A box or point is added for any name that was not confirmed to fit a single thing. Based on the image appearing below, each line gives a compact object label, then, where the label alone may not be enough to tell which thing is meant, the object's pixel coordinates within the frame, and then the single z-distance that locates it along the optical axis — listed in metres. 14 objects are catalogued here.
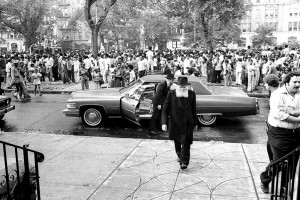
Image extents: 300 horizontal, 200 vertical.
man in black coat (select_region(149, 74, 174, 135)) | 7.99
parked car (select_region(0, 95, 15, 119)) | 10.08
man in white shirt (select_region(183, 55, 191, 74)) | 18.88
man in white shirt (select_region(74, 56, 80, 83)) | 19.52
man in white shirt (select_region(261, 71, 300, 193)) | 4.40
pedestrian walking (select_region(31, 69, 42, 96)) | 15.30
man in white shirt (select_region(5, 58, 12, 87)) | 17.71
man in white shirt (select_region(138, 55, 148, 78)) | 17.32
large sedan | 9.30
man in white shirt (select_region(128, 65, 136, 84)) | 15.12
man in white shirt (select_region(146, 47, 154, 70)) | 18.94
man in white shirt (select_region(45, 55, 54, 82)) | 20.81
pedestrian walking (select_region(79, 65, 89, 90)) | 15.31
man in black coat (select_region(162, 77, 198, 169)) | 5.93
